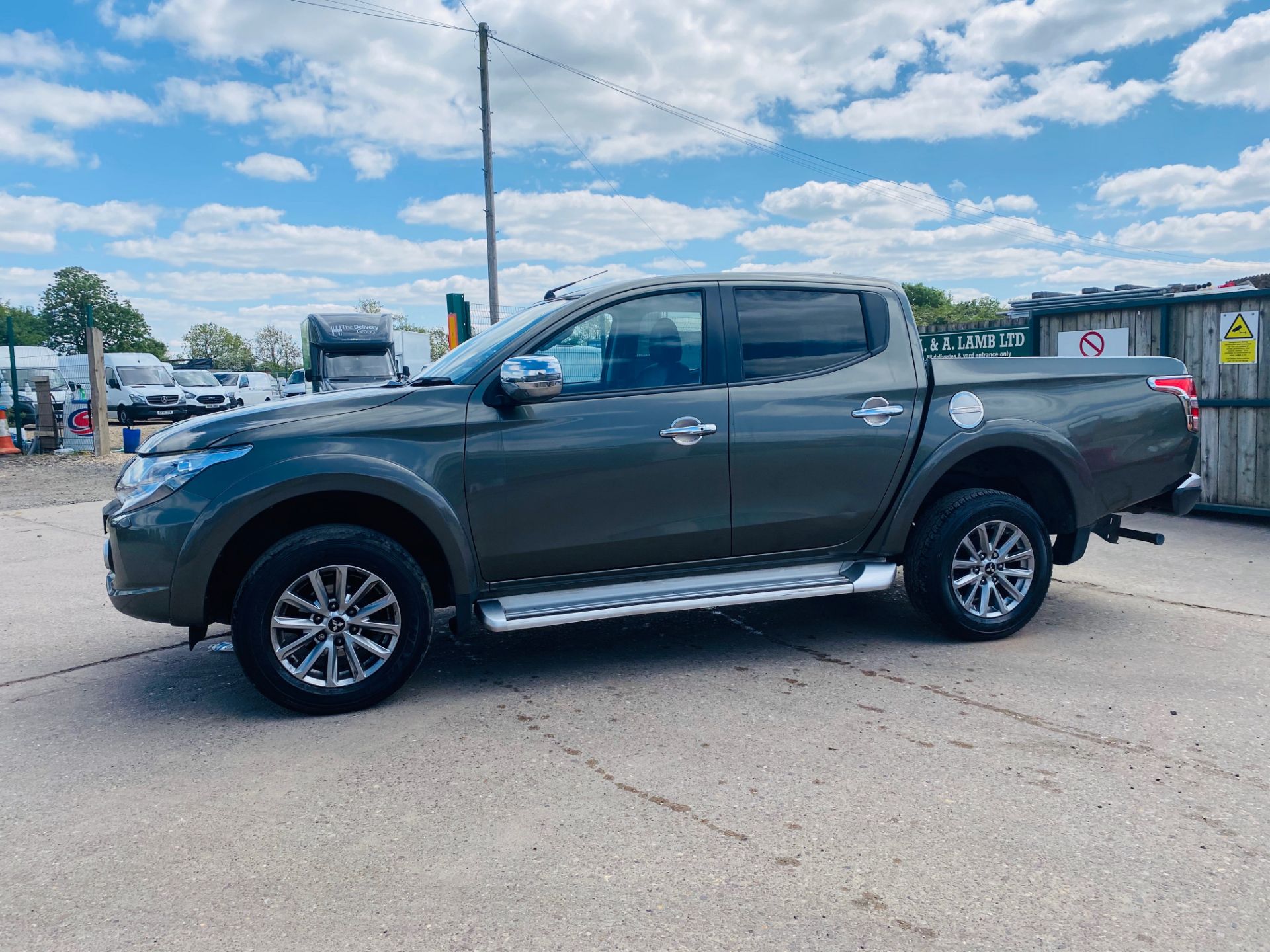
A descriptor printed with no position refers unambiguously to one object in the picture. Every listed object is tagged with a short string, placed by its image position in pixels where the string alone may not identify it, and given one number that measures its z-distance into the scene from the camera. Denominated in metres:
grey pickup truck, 4.05
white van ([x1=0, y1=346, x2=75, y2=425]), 26.00
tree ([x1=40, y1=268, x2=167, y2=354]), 89.94
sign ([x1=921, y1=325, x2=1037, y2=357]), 10.38
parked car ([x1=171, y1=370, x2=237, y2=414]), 30.55
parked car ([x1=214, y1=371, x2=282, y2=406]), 33.78
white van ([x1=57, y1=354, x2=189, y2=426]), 28.44
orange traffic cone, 18.67
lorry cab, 20.23
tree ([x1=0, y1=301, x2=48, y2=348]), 91.44
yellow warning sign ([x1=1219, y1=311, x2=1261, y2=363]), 8.34
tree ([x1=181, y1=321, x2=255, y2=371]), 97.66
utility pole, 21.25
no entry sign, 9.38
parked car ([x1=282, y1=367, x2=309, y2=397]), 22.22
